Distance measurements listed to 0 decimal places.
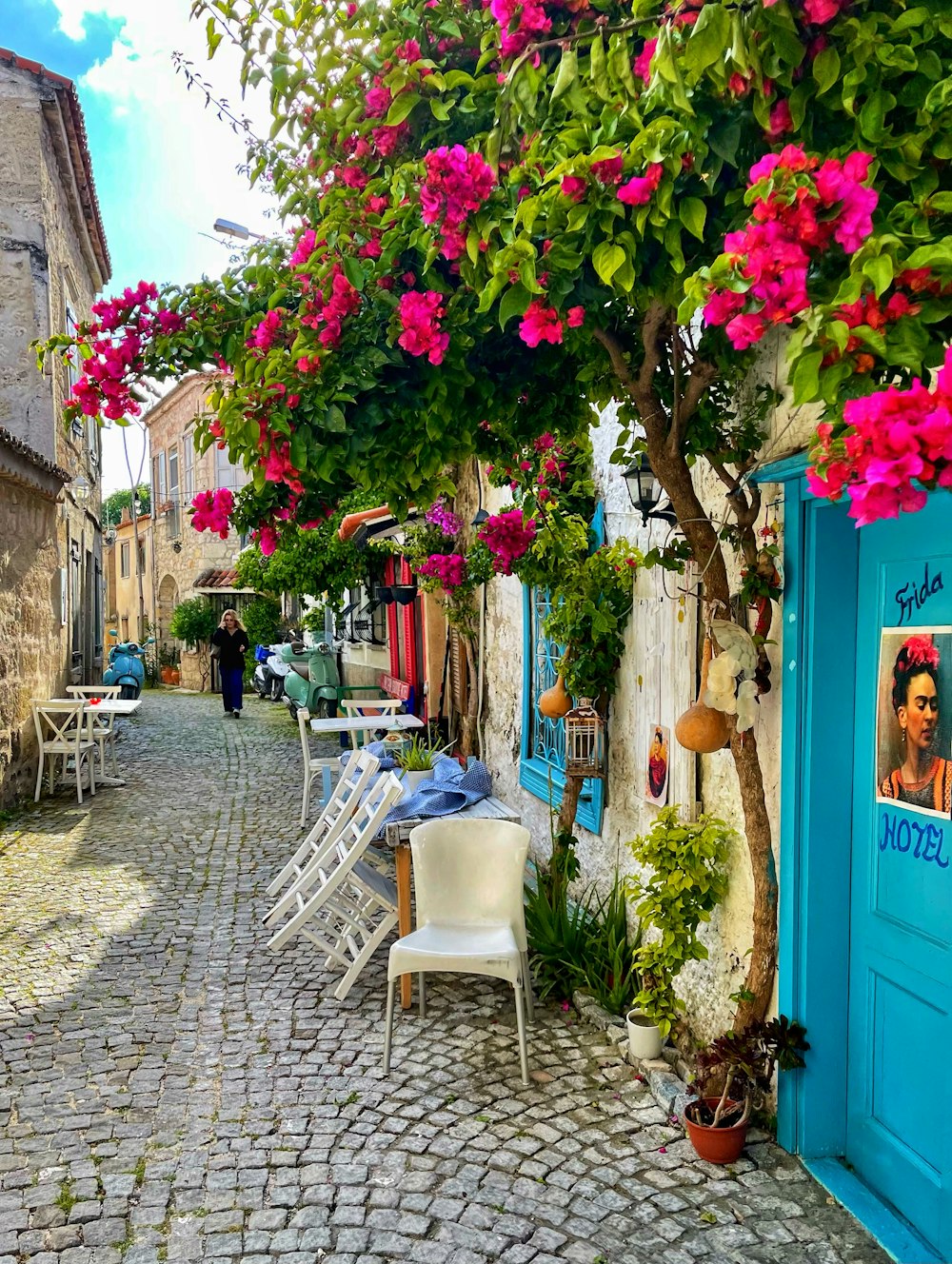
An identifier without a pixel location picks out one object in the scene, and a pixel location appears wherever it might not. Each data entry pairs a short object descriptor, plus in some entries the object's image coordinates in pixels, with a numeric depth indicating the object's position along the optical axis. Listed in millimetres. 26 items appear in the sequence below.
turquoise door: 2605
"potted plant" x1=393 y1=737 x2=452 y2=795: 6601
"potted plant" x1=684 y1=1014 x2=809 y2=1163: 3064
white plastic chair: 4008
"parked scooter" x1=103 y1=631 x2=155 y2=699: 16469
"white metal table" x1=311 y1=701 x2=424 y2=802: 8474
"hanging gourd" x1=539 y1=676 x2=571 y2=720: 4902
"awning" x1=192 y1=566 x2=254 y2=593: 22344
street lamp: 8350
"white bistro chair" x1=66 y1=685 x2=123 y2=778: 9812
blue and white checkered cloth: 5180
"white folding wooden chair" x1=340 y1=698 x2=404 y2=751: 9453
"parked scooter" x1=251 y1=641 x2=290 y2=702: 18406
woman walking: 15445
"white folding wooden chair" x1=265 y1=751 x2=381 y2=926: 5047
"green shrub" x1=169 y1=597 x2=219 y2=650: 21766
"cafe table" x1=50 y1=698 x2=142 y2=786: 9495
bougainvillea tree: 1649
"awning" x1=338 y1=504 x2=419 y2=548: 10148
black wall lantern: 3750
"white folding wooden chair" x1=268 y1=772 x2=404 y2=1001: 4387
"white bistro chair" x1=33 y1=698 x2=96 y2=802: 9102
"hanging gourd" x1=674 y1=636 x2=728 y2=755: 3115
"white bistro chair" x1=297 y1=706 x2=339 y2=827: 7750
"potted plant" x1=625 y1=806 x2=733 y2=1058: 3416
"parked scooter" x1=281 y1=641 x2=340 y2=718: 14438
